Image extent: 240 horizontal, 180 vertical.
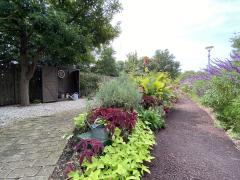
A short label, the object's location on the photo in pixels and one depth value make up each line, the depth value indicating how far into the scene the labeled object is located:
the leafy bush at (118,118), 1.87
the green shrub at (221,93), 3.30
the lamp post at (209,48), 7.44
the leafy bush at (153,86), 3.57
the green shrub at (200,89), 4.74
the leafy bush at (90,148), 1.50
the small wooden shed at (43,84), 5.64
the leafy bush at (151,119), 2.66
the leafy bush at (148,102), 3.15
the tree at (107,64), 11.66
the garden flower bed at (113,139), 1.48
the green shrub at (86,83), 8.13
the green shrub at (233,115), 2.78
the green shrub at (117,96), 2.33
